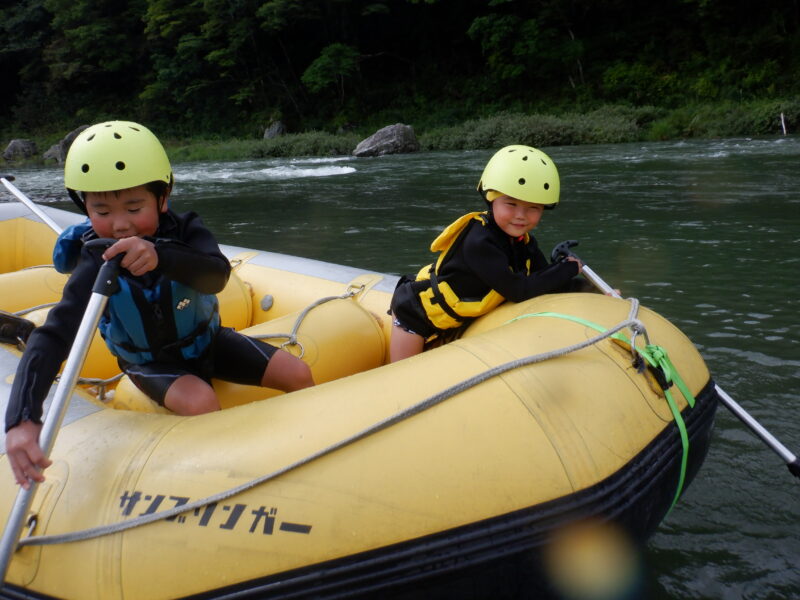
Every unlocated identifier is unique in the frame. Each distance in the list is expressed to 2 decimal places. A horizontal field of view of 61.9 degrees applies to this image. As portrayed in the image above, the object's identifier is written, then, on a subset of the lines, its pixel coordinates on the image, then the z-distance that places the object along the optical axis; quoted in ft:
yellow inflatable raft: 4.83
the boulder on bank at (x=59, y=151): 77.01
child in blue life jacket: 5.42
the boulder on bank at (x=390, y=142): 55.36
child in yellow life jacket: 7.59
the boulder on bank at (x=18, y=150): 84.23
